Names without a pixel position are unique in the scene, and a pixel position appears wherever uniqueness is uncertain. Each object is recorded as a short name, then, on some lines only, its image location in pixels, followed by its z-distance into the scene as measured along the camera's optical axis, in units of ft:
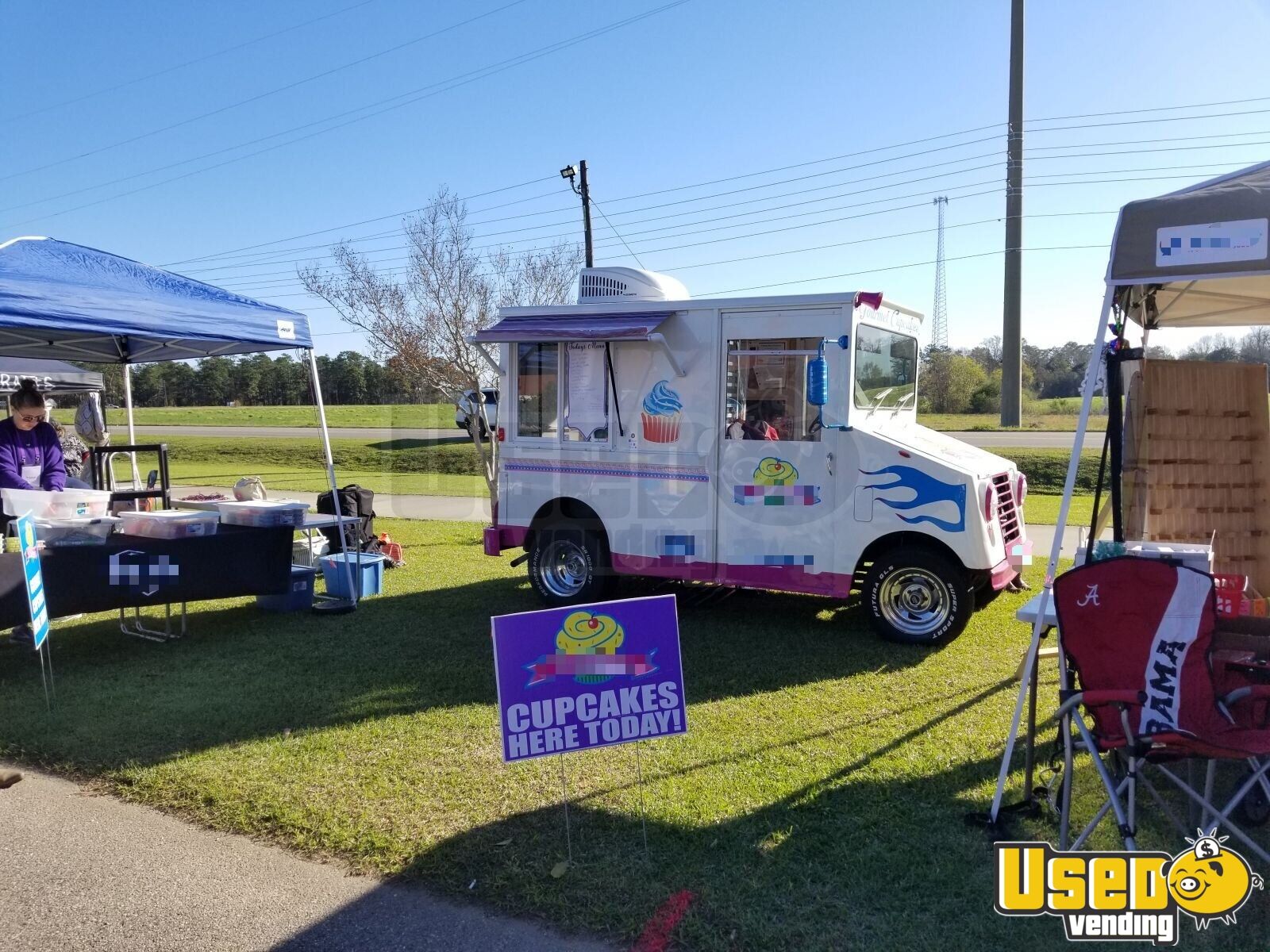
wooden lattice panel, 16.88
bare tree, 40.75
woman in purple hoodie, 22.20
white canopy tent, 10.62
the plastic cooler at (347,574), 26.27
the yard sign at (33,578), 16.99
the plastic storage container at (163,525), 21.17
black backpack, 30.87
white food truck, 20.77
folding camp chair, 11.20
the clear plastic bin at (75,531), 19.83
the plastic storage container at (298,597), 25.68
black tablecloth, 19.02
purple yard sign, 11.59
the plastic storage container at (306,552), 29.91
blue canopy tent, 18.88
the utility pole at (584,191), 60.44
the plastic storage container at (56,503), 20.20
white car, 38.06
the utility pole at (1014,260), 73.20
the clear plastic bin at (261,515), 22.72
